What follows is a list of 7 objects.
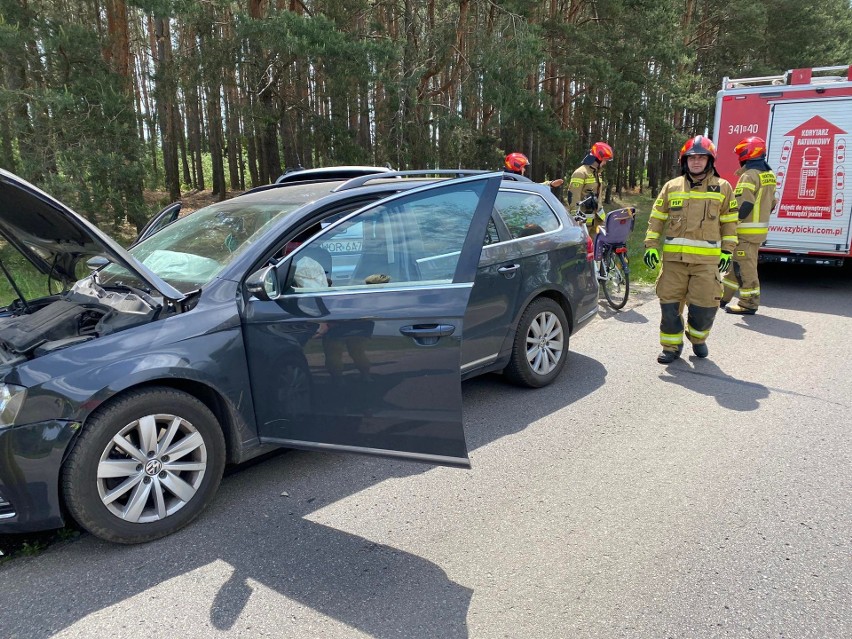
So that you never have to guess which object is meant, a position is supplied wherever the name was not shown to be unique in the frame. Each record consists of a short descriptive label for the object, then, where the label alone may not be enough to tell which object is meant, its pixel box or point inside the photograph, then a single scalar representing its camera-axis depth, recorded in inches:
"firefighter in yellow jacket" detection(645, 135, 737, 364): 227.0
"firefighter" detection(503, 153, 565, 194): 358.0
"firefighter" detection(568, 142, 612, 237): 336.2
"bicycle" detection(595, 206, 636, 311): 319.0
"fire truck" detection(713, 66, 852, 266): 349.1
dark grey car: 113.3
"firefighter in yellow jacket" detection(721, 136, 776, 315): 299.7
